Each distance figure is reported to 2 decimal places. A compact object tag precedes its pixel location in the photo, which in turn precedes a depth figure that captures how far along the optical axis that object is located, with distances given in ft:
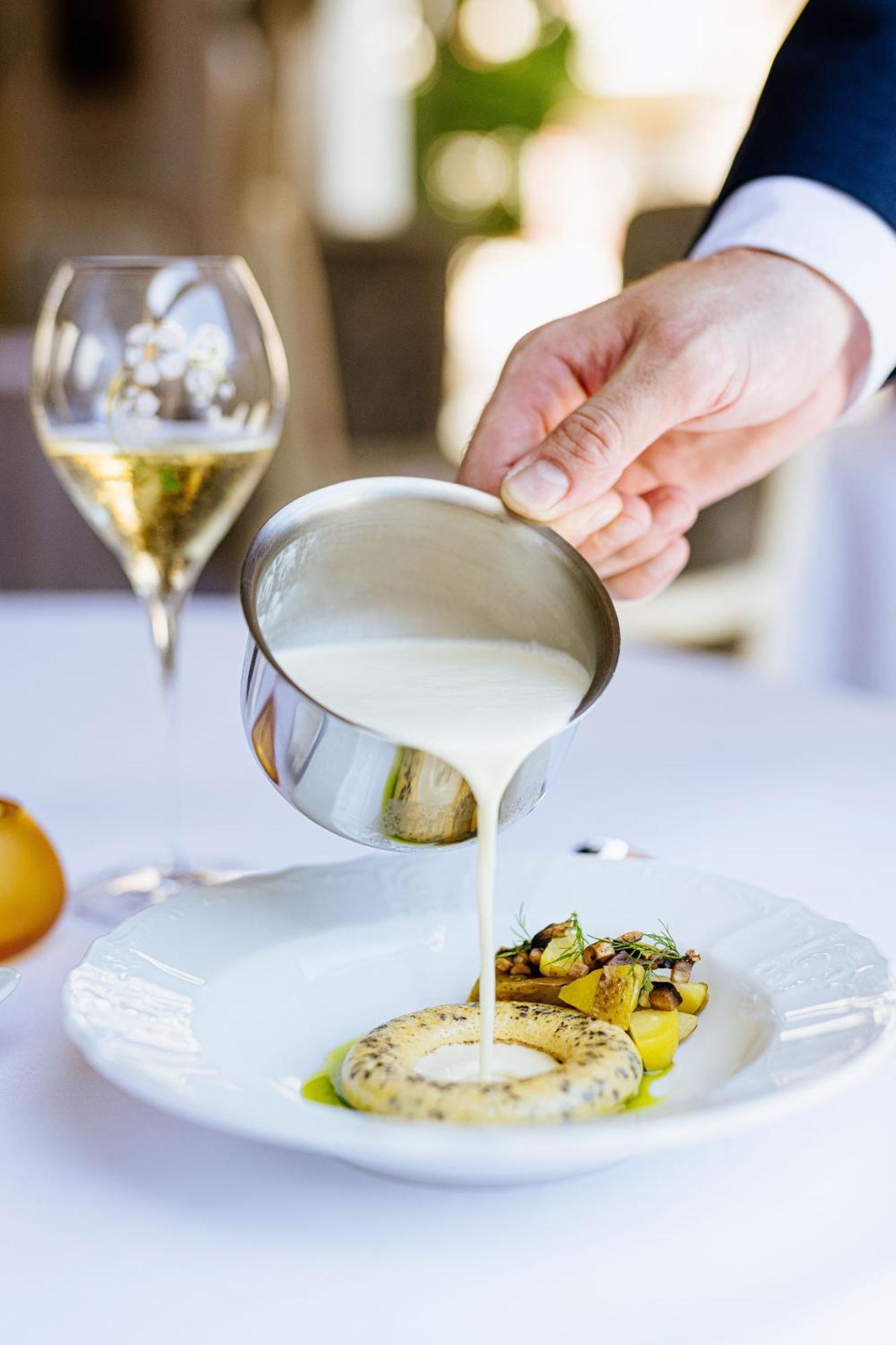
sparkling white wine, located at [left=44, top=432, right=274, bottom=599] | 3.81
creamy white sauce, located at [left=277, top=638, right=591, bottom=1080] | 2.68
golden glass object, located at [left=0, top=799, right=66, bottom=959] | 3.04
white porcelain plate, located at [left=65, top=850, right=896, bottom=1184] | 1.96
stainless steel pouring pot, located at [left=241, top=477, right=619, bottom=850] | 2.65
